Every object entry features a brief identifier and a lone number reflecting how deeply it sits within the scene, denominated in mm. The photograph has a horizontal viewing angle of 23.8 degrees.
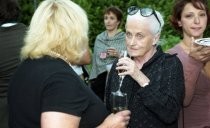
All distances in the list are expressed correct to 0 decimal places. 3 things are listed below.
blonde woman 2482
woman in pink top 3269
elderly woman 3041
